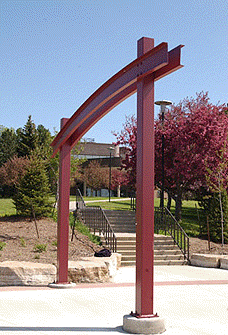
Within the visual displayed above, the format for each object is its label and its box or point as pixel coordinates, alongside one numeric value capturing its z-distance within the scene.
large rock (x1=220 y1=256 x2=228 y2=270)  12.94
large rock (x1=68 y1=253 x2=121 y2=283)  9.19
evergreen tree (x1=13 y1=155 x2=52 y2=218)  16.31
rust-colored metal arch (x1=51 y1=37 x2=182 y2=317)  5.37
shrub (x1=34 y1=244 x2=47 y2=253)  11.21
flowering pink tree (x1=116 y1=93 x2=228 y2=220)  19.67
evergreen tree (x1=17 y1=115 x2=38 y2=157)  47.91
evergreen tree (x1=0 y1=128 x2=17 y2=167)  55.25
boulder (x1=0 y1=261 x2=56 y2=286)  8.78
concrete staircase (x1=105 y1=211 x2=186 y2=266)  13.84
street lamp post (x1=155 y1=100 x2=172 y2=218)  17.52
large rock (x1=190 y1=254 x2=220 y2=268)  13.23
